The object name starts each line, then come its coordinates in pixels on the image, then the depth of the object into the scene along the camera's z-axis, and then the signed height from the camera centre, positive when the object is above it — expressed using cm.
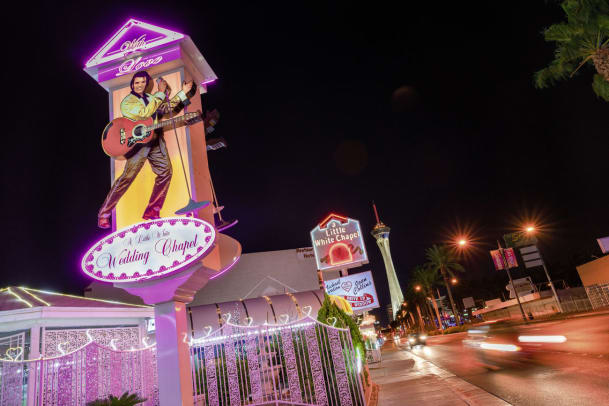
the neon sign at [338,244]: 2997 +645
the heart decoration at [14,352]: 1344 +145
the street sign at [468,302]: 7189 +193
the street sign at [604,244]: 4895 +471
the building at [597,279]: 3956 +104
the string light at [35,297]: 1421 +333
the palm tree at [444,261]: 7731 +984
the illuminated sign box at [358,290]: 2972 +309
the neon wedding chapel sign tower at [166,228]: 888 +294
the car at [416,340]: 4078 -149
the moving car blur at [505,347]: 1756 -212
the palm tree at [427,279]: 8645 +821
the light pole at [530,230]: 3684 +592
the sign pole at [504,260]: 3988 +415
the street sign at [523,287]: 7225 +273
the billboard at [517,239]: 3934 +568
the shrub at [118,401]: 904 -40
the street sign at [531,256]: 3775 +386
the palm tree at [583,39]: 1662 +965
